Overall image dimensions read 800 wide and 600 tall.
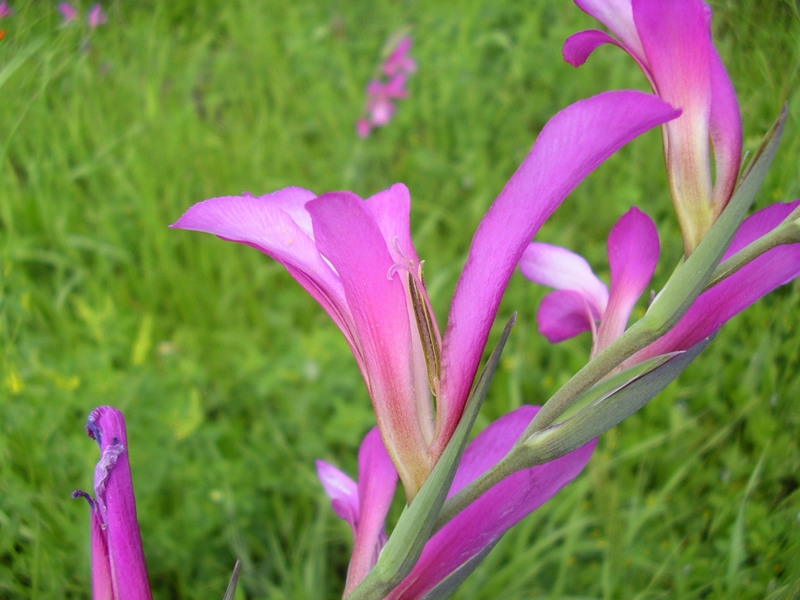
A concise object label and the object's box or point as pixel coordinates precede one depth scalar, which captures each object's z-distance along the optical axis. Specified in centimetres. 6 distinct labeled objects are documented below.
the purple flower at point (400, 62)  46
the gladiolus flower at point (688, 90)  9
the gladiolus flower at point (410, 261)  9
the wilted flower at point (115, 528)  10
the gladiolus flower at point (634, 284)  10
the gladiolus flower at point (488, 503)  10
